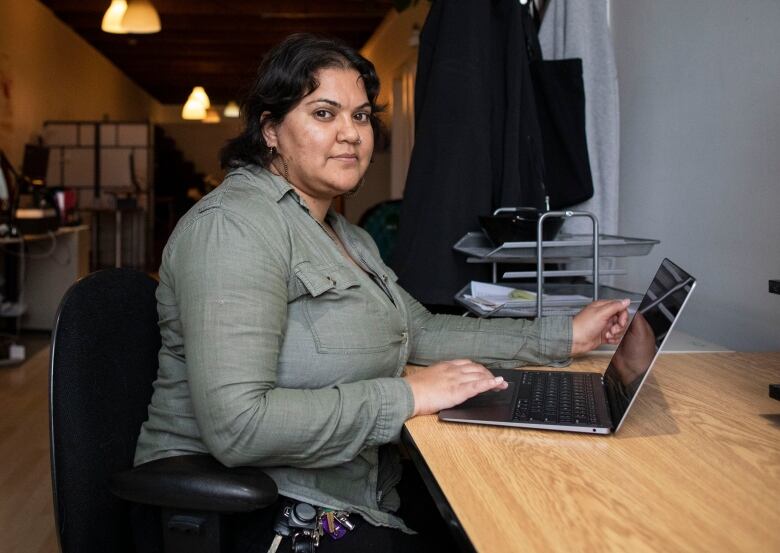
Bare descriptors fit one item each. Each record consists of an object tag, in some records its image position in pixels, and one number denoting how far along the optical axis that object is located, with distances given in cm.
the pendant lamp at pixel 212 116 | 1395
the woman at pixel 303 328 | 116
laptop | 113
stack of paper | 179
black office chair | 110
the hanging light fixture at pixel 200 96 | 1018
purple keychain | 125
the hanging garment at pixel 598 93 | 223
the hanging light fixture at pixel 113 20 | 663
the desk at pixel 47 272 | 600
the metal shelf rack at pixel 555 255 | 178
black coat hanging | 209
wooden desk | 81
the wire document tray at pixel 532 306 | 178
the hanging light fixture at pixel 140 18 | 643
